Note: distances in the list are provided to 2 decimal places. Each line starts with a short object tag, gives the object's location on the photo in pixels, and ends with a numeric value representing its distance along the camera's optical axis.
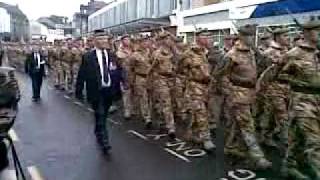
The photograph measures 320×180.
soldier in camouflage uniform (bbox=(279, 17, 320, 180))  3.23
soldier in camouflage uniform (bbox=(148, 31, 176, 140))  5.31
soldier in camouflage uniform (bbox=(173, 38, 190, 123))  4.92
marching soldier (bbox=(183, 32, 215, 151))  4.51
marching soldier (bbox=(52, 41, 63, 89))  10.73
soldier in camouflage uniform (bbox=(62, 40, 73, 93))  9.91
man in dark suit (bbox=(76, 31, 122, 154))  4.46
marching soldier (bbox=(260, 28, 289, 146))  4.43
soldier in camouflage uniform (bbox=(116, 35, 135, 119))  6.48
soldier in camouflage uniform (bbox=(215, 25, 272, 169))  3.99
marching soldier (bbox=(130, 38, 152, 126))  5.99
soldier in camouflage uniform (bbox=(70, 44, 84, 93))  9.34
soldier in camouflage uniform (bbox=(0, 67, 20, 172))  2.10
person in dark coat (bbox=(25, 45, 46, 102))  8.72
